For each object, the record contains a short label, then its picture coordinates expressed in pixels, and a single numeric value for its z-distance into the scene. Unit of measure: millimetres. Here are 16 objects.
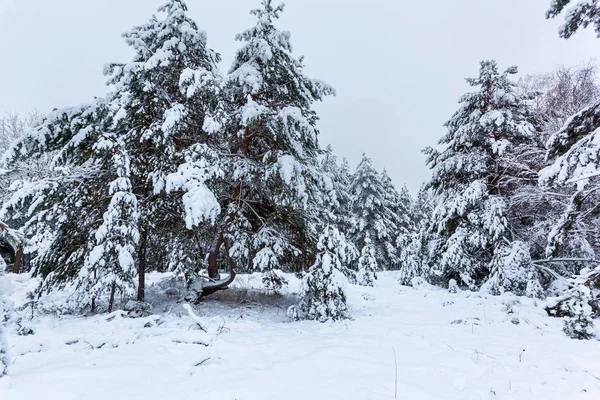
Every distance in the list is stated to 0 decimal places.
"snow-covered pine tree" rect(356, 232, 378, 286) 13289
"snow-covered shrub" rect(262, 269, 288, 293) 8711
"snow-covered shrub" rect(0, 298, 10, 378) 3047
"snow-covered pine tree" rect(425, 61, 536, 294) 10031
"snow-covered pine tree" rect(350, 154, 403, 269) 24734
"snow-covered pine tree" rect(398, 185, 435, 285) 13635
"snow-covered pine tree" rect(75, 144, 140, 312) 6164
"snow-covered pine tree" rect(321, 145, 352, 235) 8516
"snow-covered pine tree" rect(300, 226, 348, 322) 7062
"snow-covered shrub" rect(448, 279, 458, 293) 11031
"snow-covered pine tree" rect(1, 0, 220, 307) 6559
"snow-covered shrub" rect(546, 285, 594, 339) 5176
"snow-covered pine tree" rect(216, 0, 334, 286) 7938
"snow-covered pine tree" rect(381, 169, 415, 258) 27984
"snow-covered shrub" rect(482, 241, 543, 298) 9103
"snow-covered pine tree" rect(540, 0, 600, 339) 5199
